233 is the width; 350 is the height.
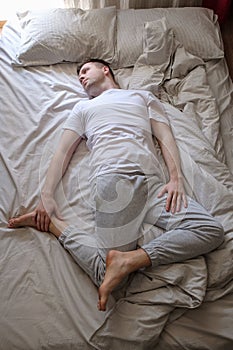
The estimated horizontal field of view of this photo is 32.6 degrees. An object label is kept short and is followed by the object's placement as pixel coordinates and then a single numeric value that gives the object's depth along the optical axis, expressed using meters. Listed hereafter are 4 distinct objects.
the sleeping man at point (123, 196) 1.37
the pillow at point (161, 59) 2.04
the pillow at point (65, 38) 2.12
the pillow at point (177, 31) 2.15
